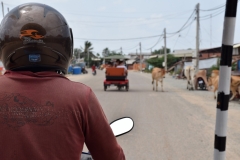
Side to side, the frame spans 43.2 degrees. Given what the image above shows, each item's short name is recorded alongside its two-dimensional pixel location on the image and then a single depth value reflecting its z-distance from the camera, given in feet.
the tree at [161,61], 170.86
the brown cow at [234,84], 40.59
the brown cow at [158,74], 60.90
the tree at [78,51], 326.07
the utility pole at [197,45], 82.95
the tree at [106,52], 389.37
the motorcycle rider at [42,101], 4.28
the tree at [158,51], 320.09
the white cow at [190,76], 63.77
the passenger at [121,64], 55.83
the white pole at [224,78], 6.95
